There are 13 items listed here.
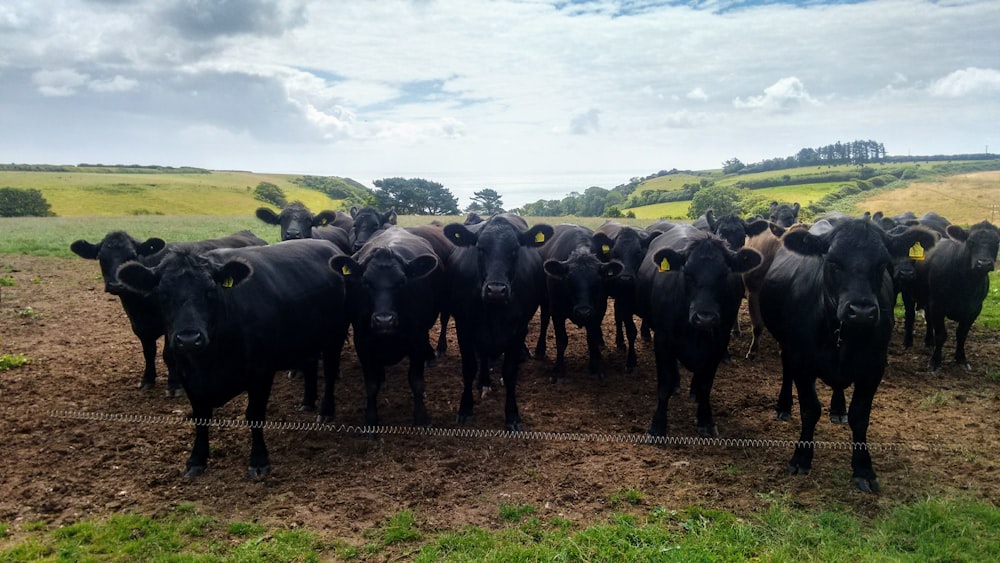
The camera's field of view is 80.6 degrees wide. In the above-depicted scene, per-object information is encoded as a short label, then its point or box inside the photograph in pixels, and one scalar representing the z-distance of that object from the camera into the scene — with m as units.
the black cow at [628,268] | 9.45
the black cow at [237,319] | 5.59
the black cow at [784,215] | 14.45
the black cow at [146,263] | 8.22
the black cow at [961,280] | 9.36
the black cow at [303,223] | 11.80
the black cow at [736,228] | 10.45
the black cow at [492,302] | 7.30
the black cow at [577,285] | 8.46
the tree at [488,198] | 35.03
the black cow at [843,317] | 5.19
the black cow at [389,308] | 6.80
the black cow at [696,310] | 6.56
